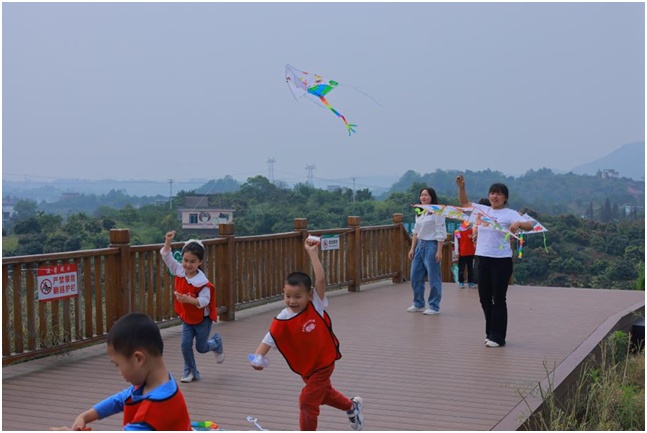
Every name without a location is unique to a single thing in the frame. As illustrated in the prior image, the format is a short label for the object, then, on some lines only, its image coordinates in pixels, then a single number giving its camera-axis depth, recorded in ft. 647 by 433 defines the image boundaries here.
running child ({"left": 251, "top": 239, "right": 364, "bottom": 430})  17.43
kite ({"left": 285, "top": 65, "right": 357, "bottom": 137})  26.61
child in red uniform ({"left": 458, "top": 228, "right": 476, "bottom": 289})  49.24
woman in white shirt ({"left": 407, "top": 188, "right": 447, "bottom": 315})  37.91
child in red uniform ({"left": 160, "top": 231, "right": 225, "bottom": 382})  24.48
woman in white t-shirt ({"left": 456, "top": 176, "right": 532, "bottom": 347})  28.55
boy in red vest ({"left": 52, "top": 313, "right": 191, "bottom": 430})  10.75
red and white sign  26.35
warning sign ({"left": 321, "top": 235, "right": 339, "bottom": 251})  44.75
